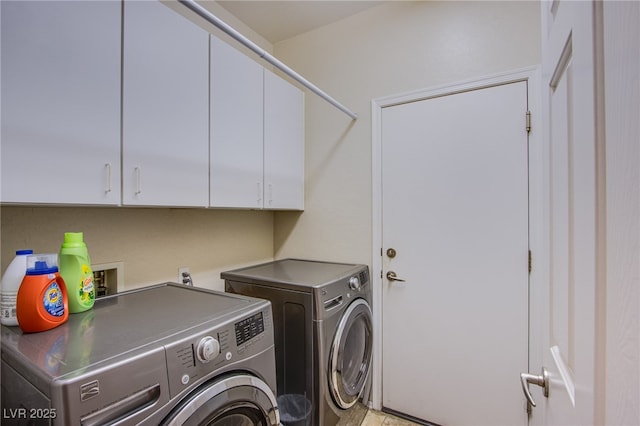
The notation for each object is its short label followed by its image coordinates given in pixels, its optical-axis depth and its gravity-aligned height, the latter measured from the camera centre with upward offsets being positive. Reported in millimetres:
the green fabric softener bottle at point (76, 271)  1038 -200
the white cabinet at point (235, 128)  1554 +474
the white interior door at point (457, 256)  1691 -269
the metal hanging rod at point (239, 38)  976 +672
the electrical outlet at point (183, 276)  1774 -375
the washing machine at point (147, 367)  677 -403
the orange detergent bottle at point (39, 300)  869 -255
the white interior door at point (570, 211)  474 +1
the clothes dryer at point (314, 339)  1466 -654
